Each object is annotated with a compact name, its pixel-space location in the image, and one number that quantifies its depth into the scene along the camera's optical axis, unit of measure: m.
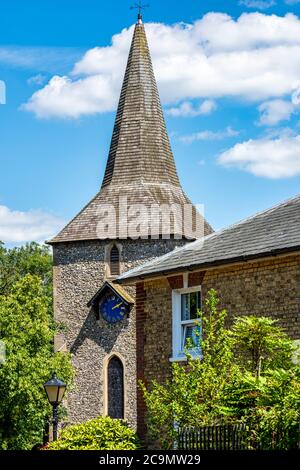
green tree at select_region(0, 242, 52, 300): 72.56
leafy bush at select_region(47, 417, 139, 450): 21.28
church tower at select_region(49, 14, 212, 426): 46.84
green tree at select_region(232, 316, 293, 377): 17.41
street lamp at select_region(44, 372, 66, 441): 21.61
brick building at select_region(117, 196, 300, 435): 20.88
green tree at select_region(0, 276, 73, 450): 37.16
